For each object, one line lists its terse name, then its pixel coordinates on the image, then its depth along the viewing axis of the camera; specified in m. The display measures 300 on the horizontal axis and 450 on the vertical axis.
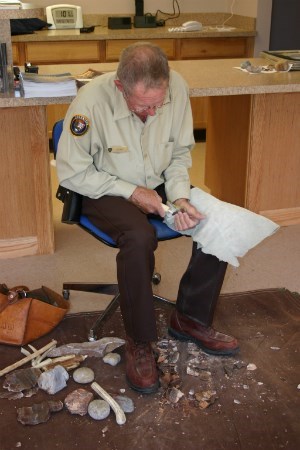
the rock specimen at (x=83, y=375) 2.12
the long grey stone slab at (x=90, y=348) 2.27
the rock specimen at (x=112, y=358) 2.21
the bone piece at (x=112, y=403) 1.93
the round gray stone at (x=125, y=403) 1.98
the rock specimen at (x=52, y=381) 2.07
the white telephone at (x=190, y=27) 4.93
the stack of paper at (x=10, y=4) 2.60
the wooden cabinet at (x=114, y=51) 4.66
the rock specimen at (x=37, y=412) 1.93
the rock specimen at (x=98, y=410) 1.94
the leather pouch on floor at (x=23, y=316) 2.31
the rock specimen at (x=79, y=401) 1.97
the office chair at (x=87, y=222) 2.22
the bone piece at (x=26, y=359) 2.16
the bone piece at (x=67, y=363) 2.18
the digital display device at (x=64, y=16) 4.92
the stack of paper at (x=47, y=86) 2.67
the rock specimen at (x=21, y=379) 2.08
